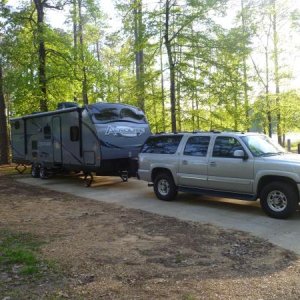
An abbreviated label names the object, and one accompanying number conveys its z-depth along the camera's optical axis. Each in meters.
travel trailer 13.07
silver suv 8.41
